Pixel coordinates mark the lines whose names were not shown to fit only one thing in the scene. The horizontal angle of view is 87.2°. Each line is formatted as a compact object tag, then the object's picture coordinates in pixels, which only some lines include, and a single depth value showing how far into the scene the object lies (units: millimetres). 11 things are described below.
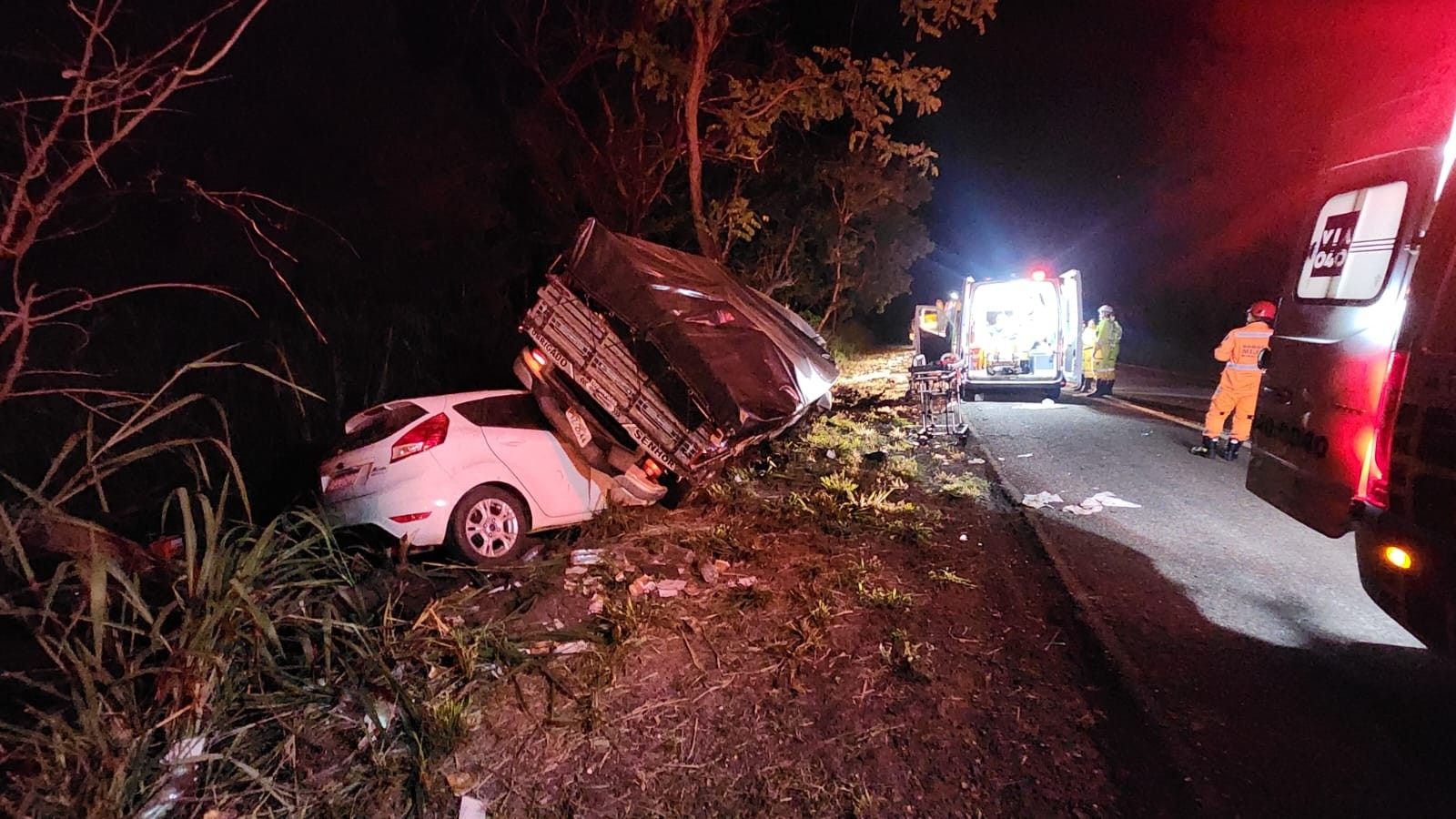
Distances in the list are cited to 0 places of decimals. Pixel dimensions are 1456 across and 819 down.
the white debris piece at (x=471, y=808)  2953
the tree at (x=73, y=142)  2457
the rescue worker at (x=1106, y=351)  12680
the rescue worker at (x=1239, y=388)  7824
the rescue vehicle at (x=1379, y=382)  3004
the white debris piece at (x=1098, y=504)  6270
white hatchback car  5344
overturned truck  5742
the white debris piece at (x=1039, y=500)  6473
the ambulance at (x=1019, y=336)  11828
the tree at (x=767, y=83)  8648
